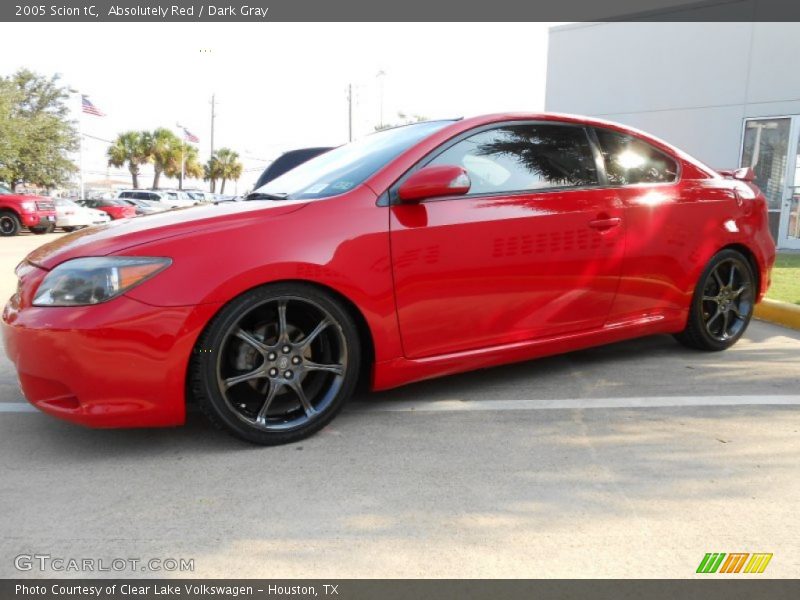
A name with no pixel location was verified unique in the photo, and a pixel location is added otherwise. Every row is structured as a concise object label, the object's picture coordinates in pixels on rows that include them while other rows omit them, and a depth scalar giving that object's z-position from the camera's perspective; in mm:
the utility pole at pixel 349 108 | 43594
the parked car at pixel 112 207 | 27031
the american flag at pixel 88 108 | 30688
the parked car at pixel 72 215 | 20125
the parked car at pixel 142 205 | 28497
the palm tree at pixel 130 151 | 53219
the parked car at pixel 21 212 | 17875
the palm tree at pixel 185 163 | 55562
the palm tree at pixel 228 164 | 65000
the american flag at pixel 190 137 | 45312
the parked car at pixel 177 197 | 35875
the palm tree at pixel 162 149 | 54062
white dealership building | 11906
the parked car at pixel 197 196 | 39888
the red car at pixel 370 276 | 2592
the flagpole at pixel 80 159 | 35294
